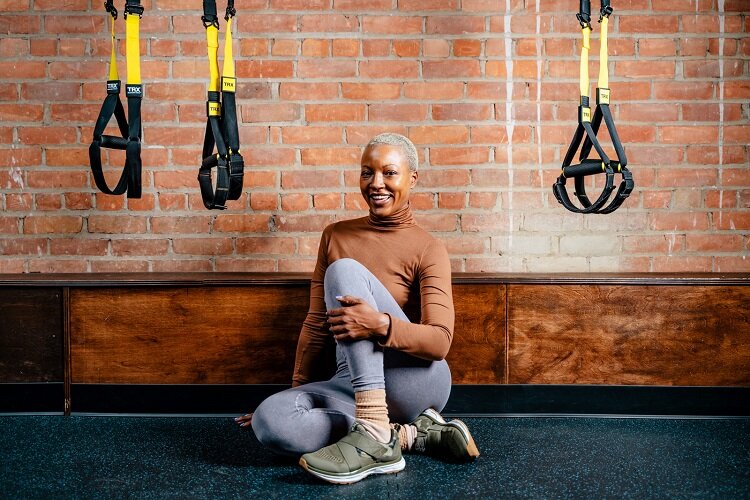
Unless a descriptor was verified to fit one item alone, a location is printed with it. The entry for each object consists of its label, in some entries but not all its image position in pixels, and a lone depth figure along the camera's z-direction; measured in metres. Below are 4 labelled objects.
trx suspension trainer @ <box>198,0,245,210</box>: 1.94
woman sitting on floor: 1.75
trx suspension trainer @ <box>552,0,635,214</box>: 2.01
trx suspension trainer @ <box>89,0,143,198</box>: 1.91
